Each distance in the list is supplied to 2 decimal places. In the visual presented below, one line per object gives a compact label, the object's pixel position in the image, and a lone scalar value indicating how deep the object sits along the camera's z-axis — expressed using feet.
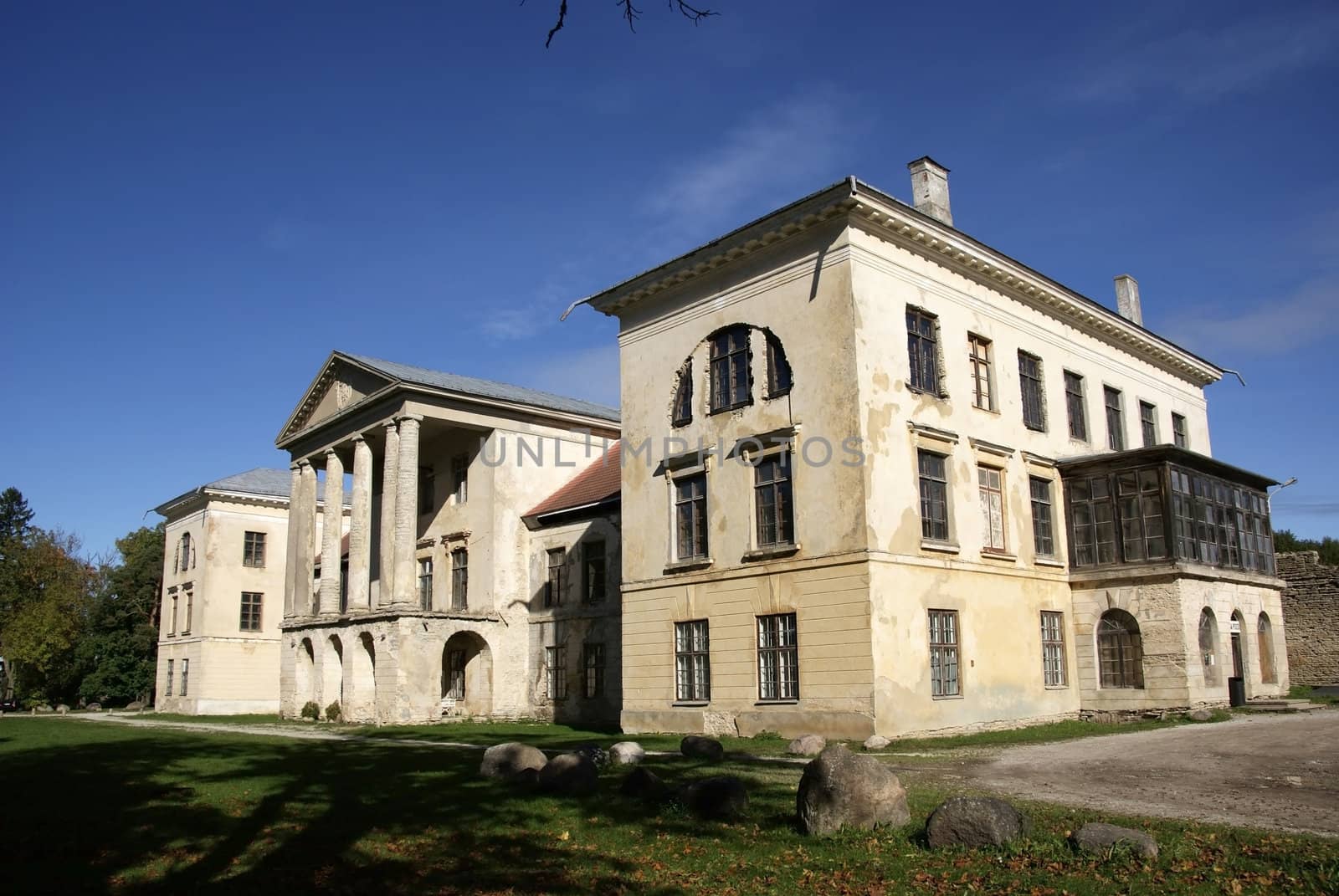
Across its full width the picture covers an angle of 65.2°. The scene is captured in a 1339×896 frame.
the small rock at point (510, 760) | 47.16
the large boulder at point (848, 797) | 33.01
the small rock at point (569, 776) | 42.70
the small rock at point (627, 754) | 53.16
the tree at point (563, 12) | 20.18
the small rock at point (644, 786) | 40.60
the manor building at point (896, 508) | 72.18
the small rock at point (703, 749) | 58.18
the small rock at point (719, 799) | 36.63
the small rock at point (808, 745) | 63.21
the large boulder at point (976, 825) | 30.04
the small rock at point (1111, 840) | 28.19
